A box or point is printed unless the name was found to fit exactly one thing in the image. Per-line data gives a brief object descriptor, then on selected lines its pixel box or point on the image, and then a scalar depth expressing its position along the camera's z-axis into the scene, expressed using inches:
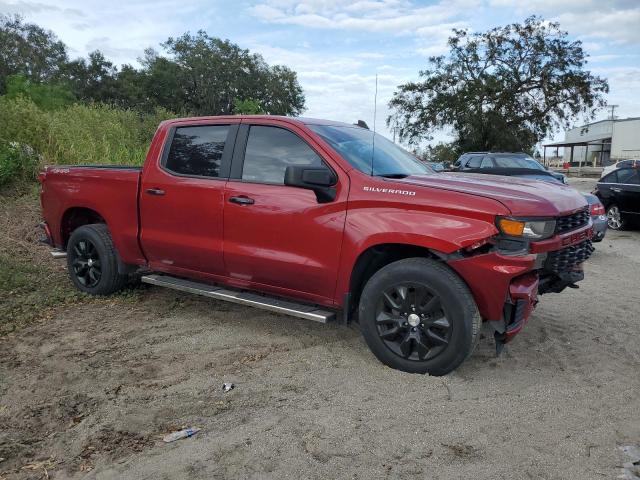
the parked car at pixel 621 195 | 458.0
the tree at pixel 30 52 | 2046.0
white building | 1945.1
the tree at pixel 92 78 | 2106.3
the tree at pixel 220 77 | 2071.9
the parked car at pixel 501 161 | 500.7
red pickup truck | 145.6
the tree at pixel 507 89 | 1537.9
